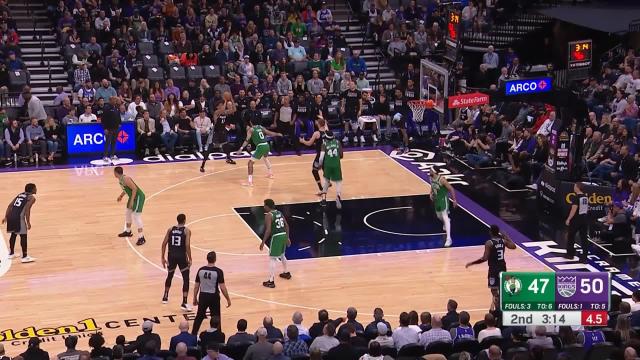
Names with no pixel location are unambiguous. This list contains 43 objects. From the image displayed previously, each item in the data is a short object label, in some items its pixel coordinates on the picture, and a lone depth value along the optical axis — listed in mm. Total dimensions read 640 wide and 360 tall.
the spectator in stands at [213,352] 15125
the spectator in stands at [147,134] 31797
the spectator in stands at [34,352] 15609
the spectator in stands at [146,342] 15452
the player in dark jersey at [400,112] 32500
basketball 33562
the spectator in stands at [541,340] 15844
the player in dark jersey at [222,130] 30172
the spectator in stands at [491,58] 37000
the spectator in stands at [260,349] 15617
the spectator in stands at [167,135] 31922
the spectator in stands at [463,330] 16562
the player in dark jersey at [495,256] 19703
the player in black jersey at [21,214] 22109
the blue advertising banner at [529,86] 30078
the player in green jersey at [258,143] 27984
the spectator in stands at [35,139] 30719
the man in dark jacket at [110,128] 30825
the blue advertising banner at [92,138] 31312
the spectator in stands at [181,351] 14996
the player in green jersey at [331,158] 25703
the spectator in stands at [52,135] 30969
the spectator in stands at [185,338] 16359
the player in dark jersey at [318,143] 26250
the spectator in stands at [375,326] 16750
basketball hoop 33562
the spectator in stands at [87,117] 31375
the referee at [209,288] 18281
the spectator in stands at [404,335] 16500
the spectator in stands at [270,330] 16750
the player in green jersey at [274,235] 20750
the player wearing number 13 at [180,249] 19578
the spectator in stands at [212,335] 16422
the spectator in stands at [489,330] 16375
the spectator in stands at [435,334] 16281
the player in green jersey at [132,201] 22781
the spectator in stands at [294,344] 15875
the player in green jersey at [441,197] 23375
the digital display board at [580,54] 31438
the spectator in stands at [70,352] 15648
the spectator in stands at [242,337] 16297
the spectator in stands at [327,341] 15984
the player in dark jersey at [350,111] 33875
